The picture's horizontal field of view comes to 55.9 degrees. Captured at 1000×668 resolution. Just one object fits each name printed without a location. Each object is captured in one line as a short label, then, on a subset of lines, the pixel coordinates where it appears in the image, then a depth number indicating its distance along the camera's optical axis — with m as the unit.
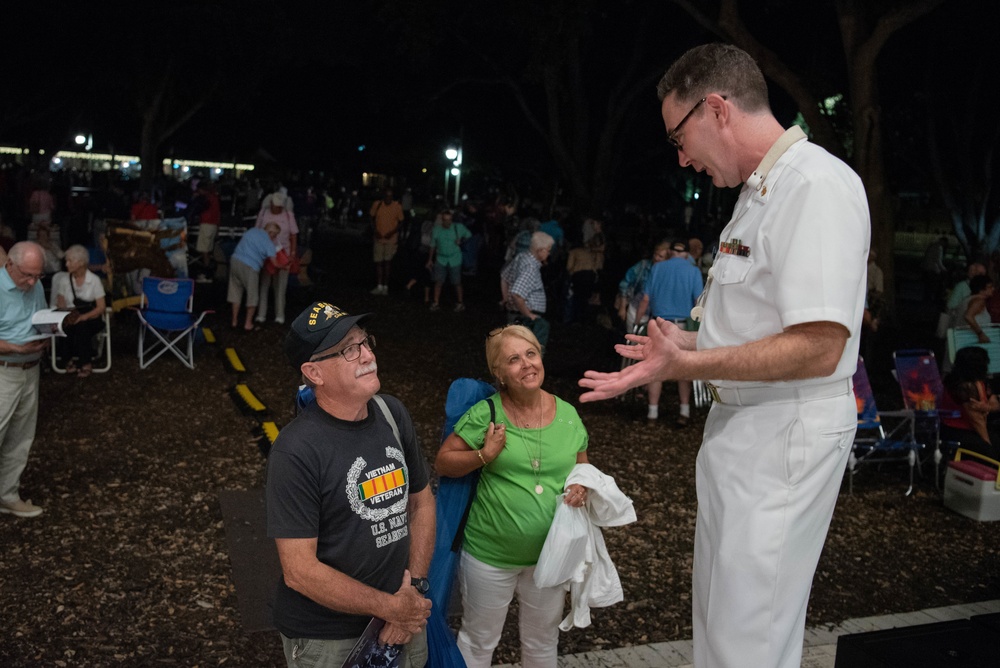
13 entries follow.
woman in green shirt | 4.02
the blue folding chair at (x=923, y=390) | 8.82
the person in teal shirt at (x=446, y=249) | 17.42
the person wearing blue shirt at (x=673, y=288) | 9.84
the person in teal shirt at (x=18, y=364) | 6.32
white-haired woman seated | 10.10
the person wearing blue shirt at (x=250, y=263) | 13.66
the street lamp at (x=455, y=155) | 37.62
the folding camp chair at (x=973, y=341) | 10.02
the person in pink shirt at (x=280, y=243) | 14.35
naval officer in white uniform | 1.96
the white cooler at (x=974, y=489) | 7.87
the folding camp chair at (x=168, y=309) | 11.59
